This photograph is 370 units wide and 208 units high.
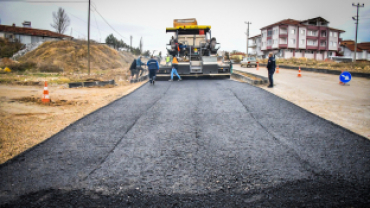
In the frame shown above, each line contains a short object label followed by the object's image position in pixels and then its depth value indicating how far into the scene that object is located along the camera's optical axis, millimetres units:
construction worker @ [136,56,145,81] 16438
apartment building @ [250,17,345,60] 52062
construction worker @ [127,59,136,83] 16138
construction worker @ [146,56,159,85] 12703
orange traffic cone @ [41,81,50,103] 7838
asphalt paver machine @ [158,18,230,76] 14664
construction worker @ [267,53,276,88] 10844
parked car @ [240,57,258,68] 33125
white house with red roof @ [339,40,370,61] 55488
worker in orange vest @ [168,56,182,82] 14047
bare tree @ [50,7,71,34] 29469
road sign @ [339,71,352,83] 11541
